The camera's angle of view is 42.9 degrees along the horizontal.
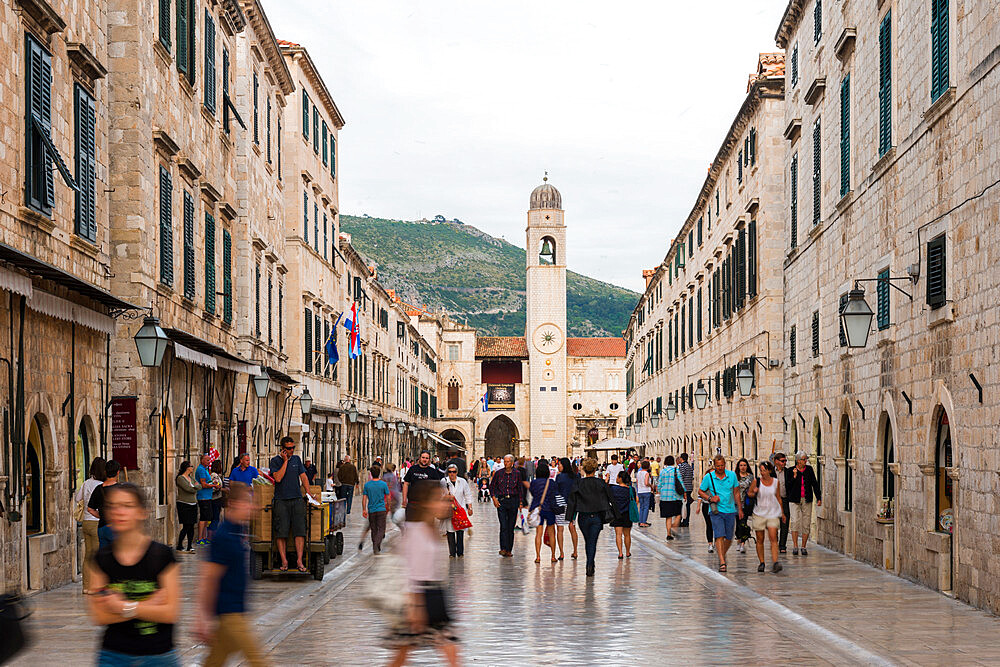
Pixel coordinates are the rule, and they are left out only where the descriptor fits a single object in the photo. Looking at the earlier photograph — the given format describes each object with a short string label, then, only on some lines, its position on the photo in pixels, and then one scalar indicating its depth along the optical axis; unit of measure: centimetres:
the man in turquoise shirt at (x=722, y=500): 1995
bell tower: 10844
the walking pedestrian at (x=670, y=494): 2741
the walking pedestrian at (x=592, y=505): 1919
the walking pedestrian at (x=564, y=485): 2105
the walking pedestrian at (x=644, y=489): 3234
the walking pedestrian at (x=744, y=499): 2084
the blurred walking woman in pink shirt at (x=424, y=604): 885
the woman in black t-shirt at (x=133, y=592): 610
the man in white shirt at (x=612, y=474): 3069
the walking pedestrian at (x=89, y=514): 1580
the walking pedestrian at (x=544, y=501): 2127
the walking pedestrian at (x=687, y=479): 3059
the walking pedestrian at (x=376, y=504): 2258
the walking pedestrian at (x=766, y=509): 1917
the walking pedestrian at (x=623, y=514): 2234
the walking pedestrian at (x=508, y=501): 2269
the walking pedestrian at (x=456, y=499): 2139
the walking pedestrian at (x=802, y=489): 2162
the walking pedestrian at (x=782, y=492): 2180
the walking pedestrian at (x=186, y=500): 2092
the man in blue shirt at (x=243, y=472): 1855
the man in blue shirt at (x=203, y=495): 2195
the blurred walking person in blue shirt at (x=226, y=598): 833
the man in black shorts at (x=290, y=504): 1702
